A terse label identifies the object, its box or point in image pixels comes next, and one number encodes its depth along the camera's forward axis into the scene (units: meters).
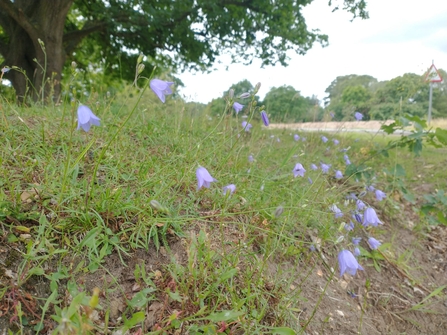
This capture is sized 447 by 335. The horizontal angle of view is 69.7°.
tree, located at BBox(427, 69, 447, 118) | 17.84
